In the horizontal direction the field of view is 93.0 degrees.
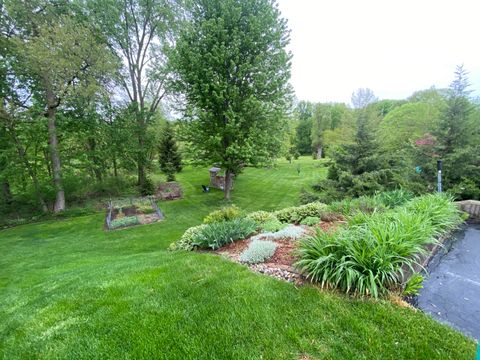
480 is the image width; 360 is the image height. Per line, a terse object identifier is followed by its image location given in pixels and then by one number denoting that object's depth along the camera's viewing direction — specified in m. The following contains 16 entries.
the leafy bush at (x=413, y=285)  2.62
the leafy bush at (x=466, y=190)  7.20
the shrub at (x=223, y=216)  6.53
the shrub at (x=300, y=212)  6.11
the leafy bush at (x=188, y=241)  5.41
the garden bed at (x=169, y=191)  15.76
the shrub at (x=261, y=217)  6.18
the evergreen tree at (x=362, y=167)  8.53
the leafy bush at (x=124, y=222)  10.10
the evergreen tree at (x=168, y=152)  22.23
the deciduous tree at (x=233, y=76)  10.14
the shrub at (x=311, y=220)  5.53
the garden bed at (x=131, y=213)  10.34
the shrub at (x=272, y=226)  5.29
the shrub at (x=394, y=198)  6.15
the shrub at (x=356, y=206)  5.31
